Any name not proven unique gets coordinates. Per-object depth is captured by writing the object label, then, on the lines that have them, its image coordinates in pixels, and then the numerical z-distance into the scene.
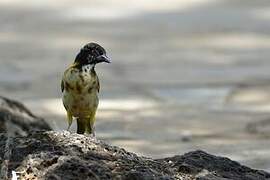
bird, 12.91
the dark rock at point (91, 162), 10.81
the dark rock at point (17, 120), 16.53
